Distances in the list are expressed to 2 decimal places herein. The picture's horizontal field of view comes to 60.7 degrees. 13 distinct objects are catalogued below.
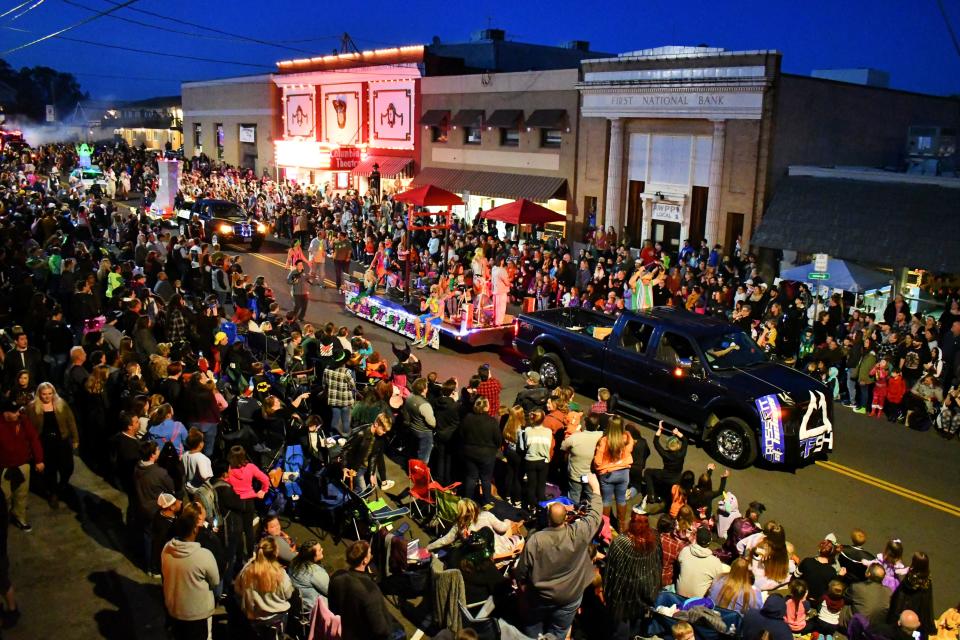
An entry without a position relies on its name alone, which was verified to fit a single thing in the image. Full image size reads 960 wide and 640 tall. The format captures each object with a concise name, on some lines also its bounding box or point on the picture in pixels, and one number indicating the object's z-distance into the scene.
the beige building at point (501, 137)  29.48
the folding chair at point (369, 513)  9.05
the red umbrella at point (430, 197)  21.20
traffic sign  17.31
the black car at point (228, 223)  30.02
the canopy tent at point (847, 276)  18.88
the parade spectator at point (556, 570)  6.55
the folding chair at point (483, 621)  6.73
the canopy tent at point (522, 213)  24.23
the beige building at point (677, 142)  23.34
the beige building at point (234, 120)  48.41
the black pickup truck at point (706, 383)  11.31
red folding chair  9.71
